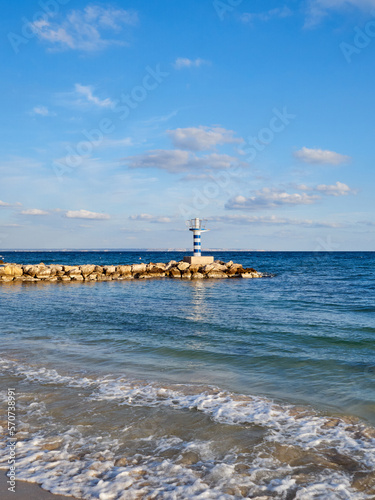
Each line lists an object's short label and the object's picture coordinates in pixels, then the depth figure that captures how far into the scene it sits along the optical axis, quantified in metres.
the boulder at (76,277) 34.12
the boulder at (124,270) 36.84
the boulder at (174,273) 37.69
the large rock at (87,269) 35.46
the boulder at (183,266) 38.31
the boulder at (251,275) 38.53
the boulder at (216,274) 37.41
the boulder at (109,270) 35.88
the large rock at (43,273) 34.00
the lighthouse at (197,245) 37.58
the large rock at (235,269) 38.81
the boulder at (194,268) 38.06
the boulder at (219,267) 38.44
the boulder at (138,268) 37.78
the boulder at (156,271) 38.10
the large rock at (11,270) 34.16
